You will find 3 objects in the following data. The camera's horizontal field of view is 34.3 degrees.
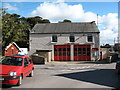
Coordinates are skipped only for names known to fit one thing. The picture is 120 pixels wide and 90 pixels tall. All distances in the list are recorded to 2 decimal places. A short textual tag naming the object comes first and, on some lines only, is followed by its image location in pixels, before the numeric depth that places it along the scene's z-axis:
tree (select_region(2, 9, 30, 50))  22.27
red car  9.02
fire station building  33.38
